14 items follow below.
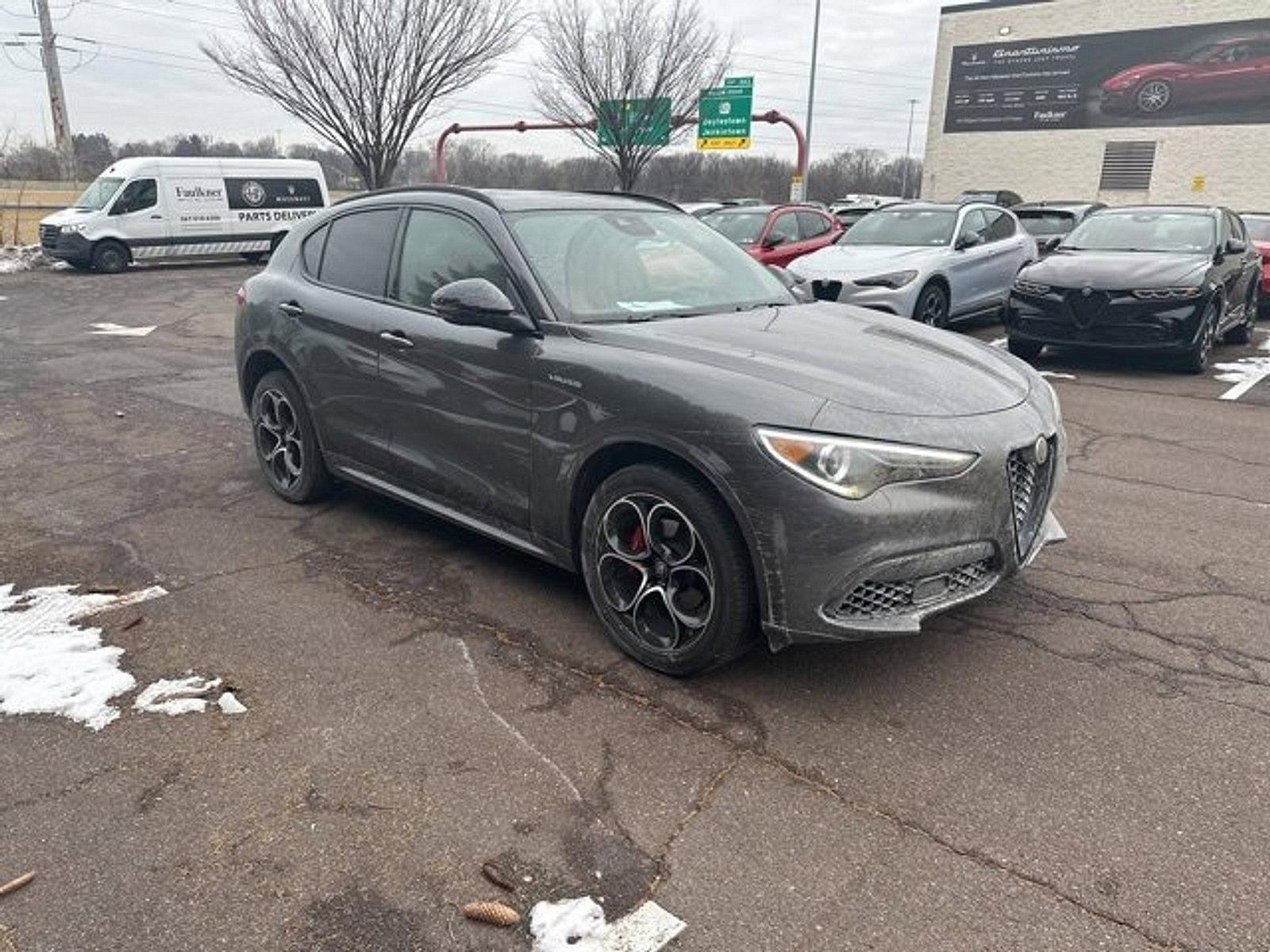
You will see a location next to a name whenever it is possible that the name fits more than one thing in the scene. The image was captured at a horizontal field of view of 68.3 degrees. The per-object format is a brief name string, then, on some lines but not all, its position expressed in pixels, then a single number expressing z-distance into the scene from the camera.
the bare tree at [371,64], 20.31
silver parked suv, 9.77
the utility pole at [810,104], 26.48
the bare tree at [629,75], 24.84
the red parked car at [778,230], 12.77
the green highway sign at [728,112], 26.09
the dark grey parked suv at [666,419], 2.94
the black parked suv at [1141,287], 8.72
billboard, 29.39
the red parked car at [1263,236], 12.93
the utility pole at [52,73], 29.48
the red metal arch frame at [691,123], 26.14
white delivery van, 19.86
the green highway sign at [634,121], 25.38
